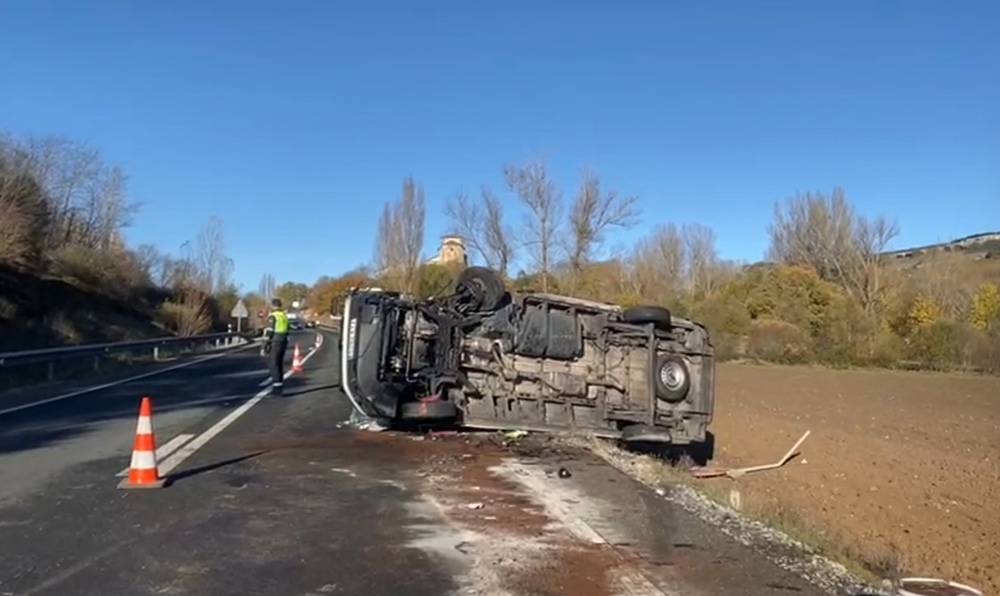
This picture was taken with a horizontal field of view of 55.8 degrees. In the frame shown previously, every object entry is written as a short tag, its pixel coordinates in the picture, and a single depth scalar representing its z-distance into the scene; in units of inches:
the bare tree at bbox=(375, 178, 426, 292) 2442.2
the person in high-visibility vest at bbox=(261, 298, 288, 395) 706.8
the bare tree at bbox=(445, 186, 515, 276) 1829.5
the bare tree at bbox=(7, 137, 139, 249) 2054.6
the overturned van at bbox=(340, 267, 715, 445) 467.8
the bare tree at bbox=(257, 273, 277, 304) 4914.9
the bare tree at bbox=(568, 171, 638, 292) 1740.9
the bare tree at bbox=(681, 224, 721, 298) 2915.8
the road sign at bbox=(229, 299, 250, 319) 2336.4
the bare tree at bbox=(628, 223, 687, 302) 2486.5
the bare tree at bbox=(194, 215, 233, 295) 3025.6
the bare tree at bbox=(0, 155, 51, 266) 1524.4
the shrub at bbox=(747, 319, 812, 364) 1871.3
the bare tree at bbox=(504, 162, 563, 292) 1742.4
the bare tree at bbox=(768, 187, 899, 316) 2262.6
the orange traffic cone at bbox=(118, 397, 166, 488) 334.0
